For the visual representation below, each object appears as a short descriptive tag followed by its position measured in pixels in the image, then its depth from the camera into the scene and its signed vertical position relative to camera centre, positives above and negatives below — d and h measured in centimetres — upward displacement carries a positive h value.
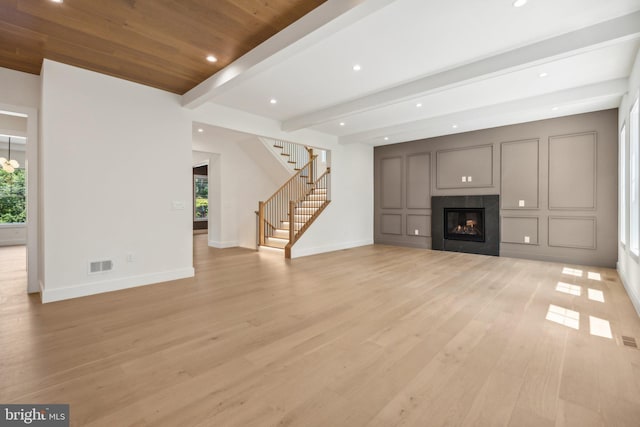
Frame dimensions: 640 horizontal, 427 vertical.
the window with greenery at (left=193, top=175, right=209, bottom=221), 1251 +67
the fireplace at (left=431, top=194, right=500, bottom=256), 646 -28
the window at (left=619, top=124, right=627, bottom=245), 409 +40
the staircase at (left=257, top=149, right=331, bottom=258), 724 +16
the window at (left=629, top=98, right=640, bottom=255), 321 +35
